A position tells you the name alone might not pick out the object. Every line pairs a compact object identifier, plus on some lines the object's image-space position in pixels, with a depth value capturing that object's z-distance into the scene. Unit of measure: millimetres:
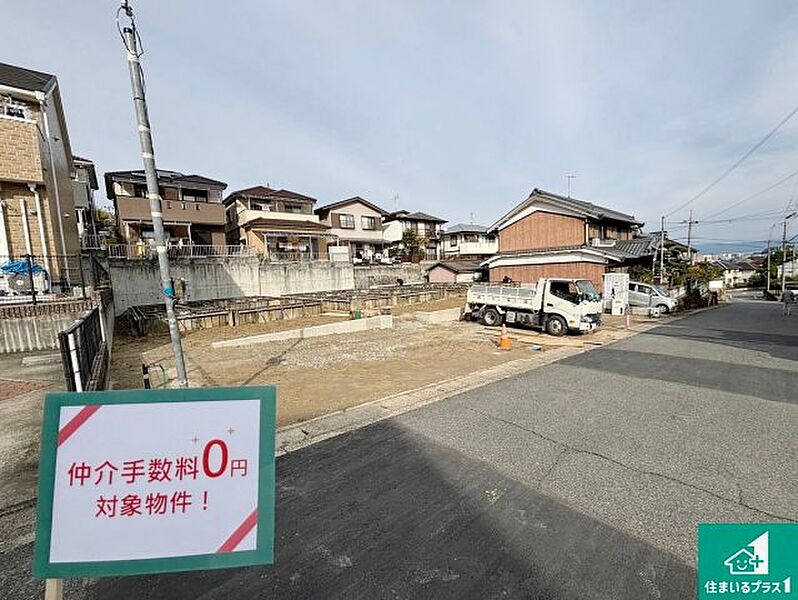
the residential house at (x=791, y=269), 45875
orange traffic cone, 11125
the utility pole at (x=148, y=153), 4656
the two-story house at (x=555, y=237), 22812
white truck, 13086
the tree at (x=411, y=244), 40744
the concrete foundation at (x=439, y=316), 17188
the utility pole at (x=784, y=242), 31536
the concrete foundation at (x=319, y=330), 11955
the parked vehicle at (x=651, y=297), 19344
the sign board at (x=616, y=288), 18828
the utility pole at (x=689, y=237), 33231
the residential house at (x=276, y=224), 30547
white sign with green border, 1746
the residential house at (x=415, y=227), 44812
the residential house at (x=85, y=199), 23109
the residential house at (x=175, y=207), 25297
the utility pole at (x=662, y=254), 25048
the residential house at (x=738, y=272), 61538
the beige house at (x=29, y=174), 12320
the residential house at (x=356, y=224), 36656
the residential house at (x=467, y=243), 47062
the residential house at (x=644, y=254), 22703
